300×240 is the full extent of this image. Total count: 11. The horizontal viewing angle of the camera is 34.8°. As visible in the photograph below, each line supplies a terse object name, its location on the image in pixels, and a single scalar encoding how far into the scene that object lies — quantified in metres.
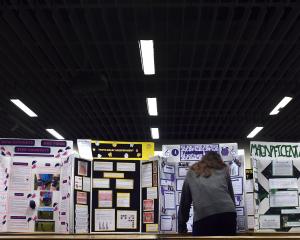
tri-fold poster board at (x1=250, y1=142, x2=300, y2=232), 5.56
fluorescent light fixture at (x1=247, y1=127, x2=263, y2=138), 15.54
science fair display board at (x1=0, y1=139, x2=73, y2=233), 5.85
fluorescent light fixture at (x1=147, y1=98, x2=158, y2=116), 11.79
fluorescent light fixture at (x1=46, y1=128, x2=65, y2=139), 15.64
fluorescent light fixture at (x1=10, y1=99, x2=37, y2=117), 11.89
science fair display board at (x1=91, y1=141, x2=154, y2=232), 6.09
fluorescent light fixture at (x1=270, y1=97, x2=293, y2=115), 11.74
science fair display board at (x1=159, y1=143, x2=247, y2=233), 5.76
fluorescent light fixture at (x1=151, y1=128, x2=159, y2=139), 15.78
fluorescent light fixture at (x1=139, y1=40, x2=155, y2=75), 8.04
